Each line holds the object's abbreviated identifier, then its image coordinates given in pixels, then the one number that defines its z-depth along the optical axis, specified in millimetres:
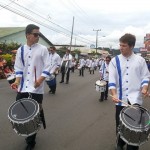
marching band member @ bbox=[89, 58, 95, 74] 17763
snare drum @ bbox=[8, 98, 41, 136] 2265
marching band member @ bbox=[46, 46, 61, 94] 6214
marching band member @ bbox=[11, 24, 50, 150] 2655
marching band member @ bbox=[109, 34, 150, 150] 2390
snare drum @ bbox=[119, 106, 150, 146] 2081
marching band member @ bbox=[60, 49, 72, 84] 8918
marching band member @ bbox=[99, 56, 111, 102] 5773
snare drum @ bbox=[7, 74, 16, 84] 5699
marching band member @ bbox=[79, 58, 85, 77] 13923
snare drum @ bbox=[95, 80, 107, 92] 5503
